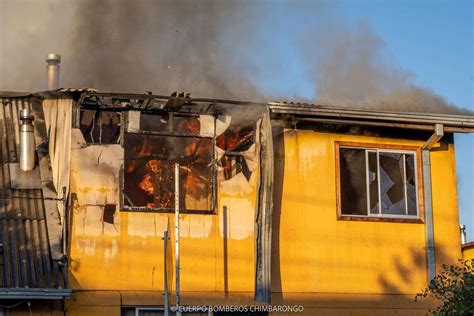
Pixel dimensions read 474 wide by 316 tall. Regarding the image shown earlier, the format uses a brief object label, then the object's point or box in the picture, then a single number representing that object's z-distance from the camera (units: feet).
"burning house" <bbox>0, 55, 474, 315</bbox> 48.08
